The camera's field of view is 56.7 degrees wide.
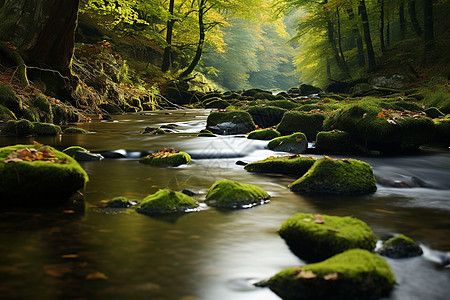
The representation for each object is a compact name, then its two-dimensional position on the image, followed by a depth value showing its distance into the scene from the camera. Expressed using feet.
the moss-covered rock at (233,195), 13.73
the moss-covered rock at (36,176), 12.09
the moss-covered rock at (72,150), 22.22
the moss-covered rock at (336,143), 26.03
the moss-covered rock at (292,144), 26.48
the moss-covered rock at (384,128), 24.64
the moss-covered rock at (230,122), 36.19
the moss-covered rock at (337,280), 7.48
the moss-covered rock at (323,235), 9.29
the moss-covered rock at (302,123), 31.04
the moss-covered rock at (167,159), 21.65
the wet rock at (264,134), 31.17
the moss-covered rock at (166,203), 12.69
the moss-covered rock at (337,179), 15.69
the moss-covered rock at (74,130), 33.76
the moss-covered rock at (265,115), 40.68
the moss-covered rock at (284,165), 19.52
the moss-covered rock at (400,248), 9.52
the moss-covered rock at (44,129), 31.91
